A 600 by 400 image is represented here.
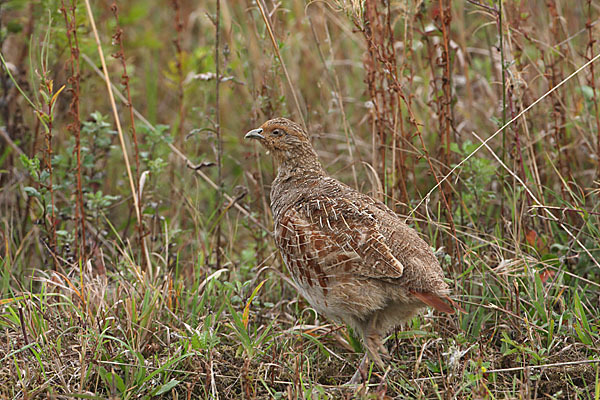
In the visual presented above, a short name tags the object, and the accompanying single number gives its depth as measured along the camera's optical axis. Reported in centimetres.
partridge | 651
